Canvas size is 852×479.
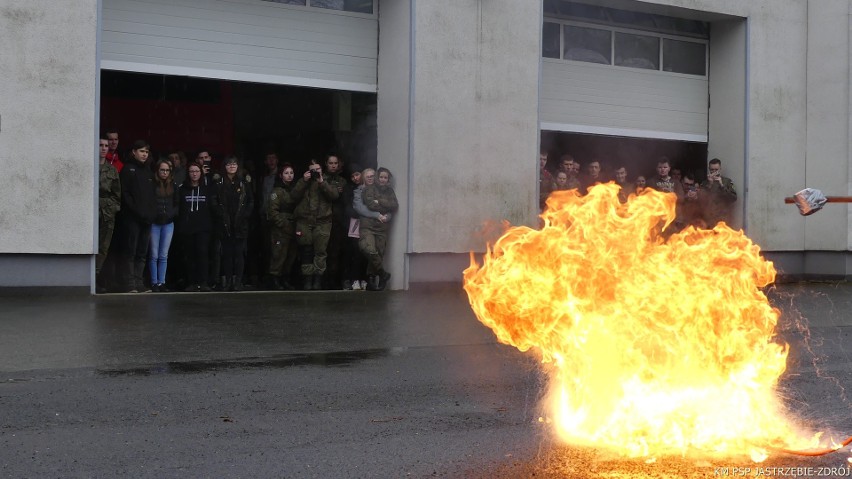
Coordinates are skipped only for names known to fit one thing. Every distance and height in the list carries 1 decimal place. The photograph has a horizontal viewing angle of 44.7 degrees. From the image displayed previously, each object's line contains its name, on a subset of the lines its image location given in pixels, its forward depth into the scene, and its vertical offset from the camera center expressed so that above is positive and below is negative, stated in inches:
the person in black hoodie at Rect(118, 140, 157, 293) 539.4 +13.2
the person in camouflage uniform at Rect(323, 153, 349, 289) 606.2 +11.5
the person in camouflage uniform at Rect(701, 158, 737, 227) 732.0 +37.7
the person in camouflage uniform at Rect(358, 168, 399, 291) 599.8 +10.5
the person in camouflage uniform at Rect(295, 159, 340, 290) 592.4 +14.6
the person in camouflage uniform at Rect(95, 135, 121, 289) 533.3 +16.5
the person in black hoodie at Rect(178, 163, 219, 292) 568.4 +11.3
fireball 221.0 -18.0
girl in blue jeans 554.9 +8.0
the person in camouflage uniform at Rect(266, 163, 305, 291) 594.2 +12.7
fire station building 519.2 +92.9
